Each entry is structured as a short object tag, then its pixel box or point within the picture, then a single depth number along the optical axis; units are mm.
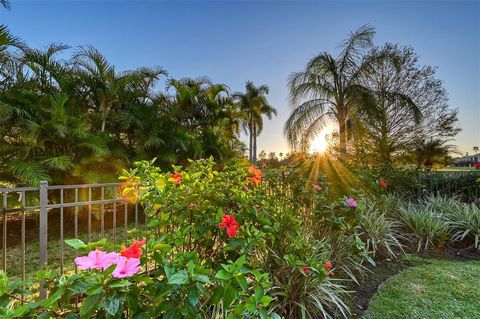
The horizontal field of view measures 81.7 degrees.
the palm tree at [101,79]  7230
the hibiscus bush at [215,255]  973
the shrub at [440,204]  5105
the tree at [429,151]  14914
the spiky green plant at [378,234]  3715
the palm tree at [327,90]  9820
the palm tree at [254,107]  23172
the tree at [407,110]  13516
